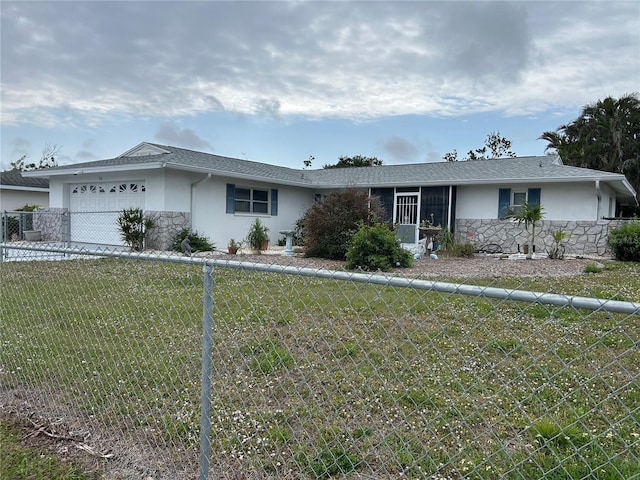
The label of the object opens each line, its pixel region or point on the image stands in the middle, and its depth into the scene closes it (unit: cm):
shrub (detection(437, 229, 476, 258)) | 1412
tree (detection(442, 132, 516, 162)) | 4194
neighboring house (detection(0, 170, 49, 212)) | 2405
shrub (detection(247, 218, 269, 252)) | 1455
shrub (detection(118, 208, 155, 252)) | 1373
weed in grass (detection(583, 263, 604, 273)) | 963
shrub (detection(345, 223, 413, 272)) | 1037
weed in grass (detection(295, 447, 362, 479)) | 246
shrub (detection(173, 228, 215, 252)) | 1402
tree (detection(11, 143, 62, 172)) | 4228
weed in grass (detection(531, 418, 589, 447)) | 268
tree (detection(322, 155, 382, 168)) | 4244
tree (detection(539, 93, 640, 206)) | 2662
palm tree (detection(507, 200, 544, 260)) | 1327
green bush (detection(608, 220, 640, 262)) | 1257
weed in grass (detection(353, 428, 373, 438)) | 281
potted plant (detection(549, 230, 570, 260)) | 1286
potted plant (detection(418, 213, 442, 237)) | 1542
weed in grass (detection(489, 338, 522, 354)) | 425
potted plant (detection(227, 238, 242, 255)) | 1413
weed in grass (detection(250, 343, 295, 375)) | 384
